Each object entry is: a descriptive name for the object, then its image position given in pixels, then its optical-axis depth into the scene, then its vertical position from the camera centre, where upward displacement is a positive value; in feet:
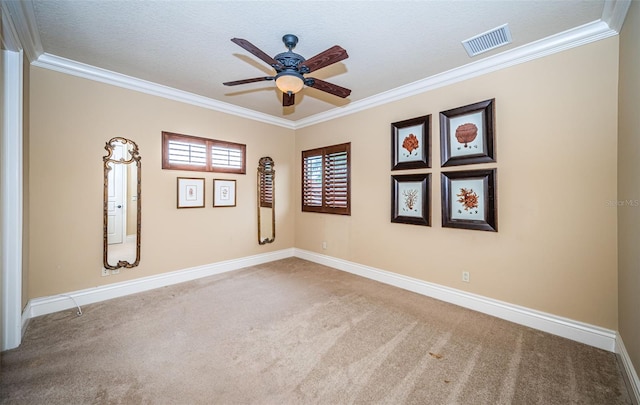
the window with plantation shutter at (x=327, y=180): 14.39 +1.31
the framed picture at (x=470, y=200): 9.23 +0.08
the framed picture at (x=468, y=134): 9.30 +2.51
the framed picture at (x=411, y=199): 10.98 +0.14
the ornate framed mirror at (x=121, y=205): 10.55 -0.11
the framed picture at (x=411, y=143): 11.00 +2.56
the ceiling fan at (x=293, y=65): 6.73 +3.76
